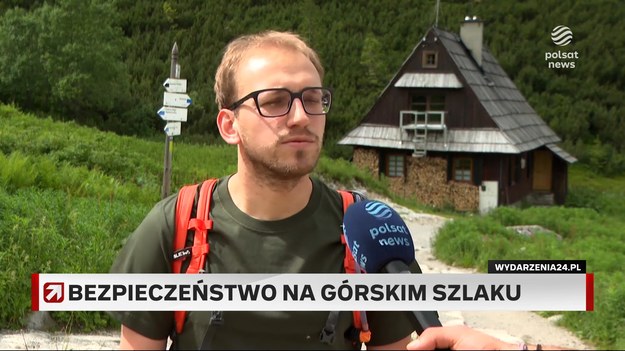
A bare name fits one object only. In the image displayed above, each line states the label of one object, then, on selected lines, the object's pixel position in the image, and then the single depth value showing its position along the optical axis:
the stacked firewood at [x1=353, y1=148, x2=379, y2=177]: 25.55
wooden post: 8.48
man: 2.08
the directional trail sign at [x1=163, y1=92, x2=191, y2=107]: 8.35
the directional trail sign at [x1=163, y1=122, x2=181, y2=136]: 8.35
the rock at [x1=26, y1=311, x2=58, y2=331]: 5.32
